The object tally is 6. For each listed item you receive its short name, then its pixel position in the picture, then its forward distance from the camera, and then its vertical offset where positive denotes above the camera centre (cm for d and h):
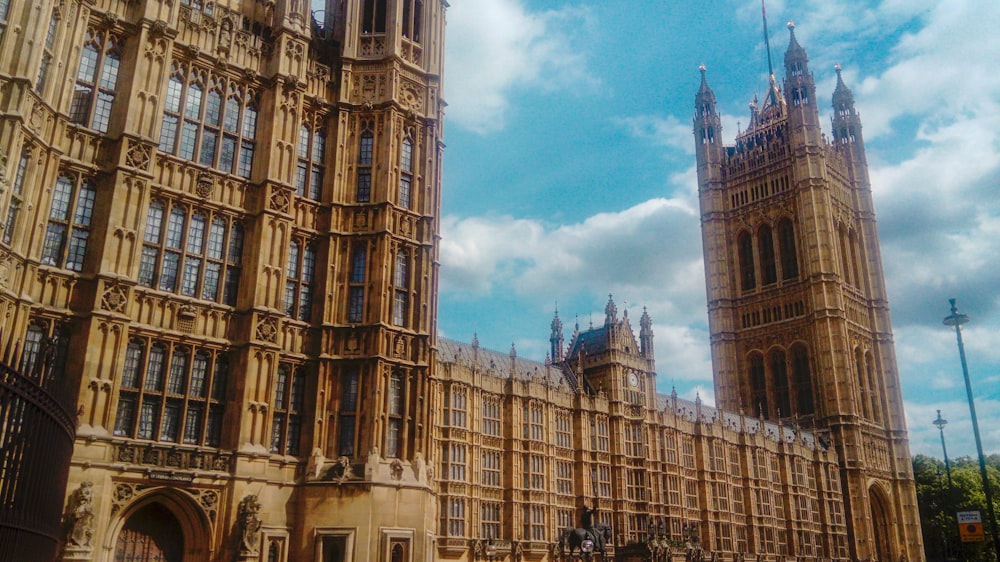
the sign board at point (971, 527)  3077 +147
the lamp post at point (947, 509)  8400 +597
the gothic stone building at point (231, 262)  2106 +826
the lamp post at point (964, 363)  2721 +668
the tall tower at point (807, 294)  8994 +3076
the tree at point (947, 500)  8006 +697
